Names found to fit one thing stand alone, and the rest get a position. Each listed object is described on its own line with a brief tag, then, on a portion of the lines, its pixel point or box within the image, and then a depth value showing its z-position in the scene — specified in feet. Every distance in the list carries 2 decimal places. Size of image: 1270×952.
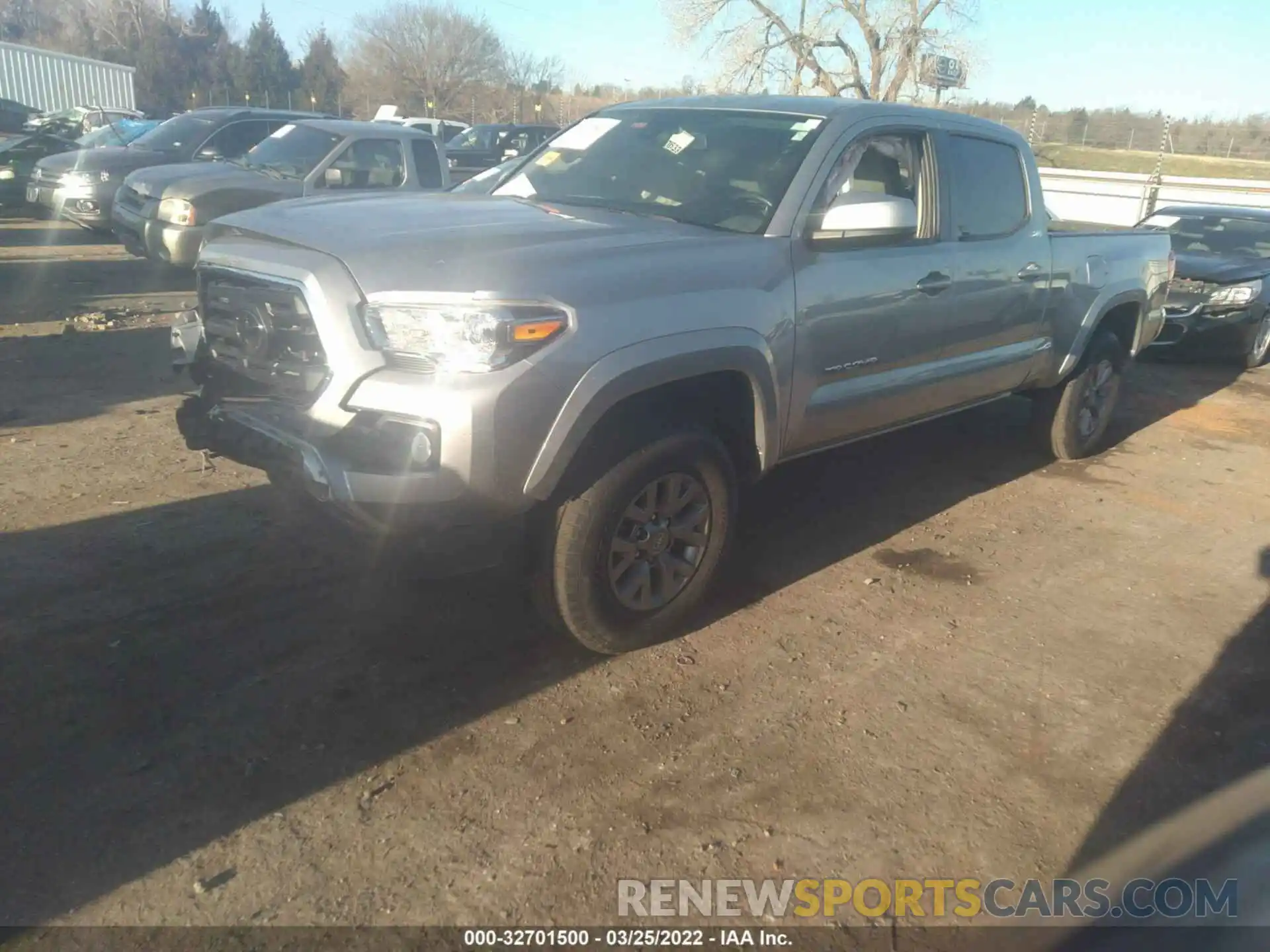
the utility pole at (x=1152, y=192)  70.18
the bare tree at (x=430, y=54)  167.02
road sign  116.16
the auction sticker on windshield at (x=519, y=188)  15.06
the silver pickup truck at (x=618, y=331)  9.96
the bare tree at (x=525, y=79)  172.86
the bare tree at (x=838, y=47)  118.11
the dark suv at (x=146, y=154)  37.76
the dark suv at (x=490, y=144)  58.03
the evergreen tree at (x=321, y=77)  174.60
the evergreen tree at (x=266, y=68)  180.14
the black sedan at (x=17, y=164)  44.42
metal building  106.11
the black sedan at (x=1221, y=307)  31.50
